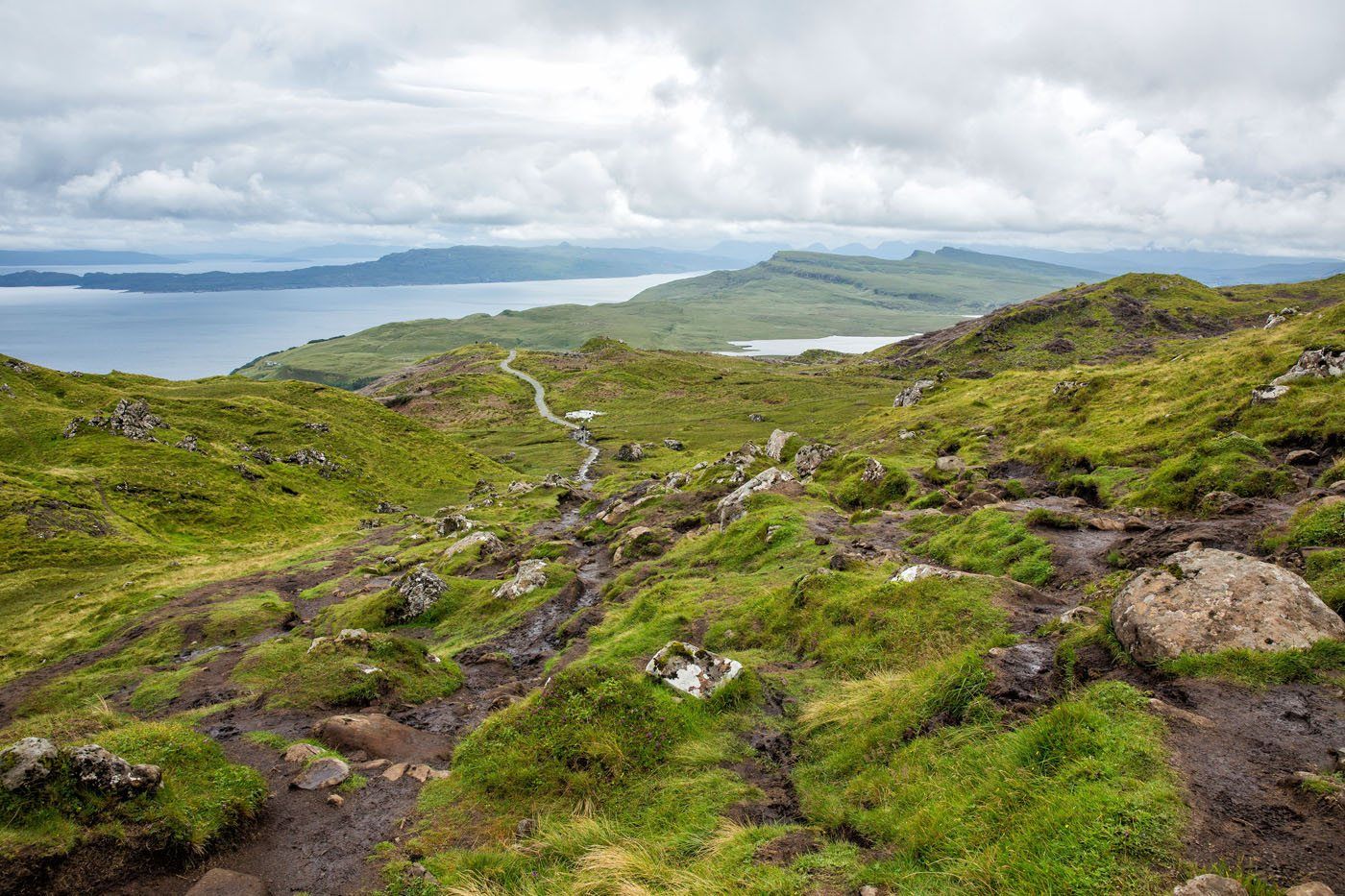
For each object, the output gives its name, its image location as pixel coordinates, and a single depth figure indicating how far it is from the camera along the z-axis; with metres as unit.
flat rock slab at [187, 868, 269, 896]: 11.16
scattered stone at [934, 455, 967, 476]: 39.36
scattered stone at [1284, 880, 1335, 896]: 6.31
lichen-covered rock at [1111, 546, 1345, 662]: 11.24
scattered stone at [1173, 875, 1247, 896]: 6.41
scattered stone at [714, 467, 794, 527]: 38.81
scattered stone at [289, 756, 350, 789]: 14.98
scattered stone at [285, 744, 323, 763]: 16.08
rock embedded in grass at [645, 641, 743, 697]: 15.84
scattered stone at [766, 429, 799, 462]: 66.12
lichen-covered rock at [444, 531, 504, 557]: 46.28
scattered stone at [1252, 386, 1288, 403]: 27.45
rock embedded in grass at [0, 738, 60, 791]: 11.33
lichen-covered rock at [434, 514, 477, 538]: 58.47
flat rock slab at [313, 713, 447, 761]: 17.03
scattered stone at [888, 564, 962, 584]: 18.96
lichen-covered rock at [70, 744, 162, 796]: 11.82
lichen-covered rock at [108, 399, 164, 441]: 78.88
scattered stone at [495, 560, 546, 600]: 34.34
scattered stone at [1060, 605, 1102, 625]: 14.51
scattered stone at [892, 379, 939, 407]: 100.44
